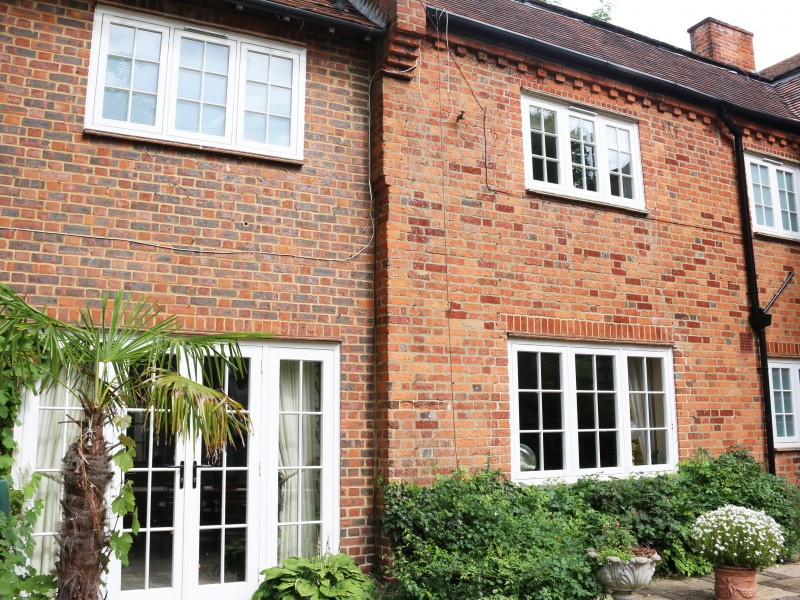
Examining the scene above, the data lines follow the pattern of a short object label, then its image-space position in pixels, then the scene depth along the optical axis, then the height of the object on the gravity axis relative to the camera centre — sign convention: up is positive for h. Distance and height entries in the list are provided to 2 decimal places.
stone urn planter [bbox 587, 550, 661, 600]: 6.29 -1.48
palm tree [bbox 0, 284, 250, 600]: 4.54 +0.06
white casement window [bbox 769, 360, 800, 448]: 9.81 +0.13
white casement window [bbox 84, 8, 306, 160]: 6.48 +3.17
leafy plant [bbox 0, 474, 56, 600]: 4.86 -1.01
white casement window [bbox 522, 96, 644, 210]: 8.38 +3.19
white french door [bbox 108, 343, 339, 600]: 6.05 -0.71
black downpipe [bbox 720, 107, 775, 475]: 9.33 +1.74
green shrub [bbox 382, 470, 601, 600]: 5.85 -1.20
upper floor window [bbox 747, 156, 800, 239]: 10.23 +3.19
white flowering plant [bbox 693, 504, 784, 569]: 6.46 -1.21
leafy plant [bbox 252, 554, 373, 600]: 5.76 -1.42
